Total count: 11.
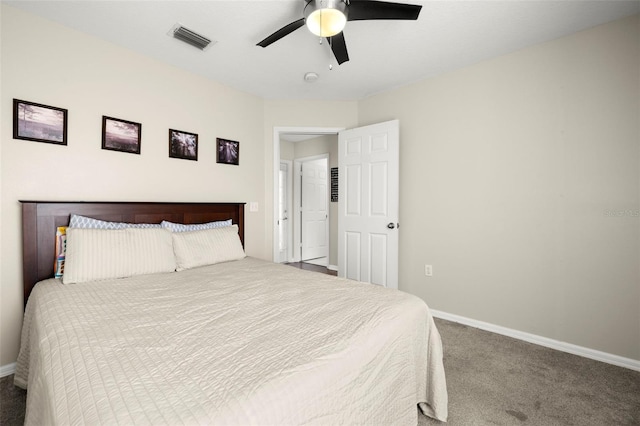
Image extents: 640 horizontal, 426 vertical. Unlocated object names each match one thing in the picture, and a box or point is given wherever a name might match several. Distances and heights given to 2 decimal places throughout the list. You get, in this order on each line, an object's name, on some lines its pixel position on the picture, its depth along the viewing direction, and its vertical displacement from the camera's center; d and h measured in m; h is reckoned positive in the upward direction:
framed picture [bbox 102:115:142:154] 2.30 +0.60
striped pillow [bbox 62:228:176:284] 1.80 -0.32
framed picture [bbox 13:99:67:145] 1.92 +0.59
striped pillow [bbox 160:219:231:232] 2.46 -0.17
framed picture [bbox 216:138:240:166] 3.12 +0.62
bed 0.76 -0.50
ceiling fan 1.64 +1.16
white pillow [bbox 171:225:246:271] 2.25 -0.34
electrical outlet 3.05 -0.67
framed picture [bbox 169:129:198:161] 2.72 +0.61
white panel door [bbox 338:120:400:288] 3.13 +0.05
